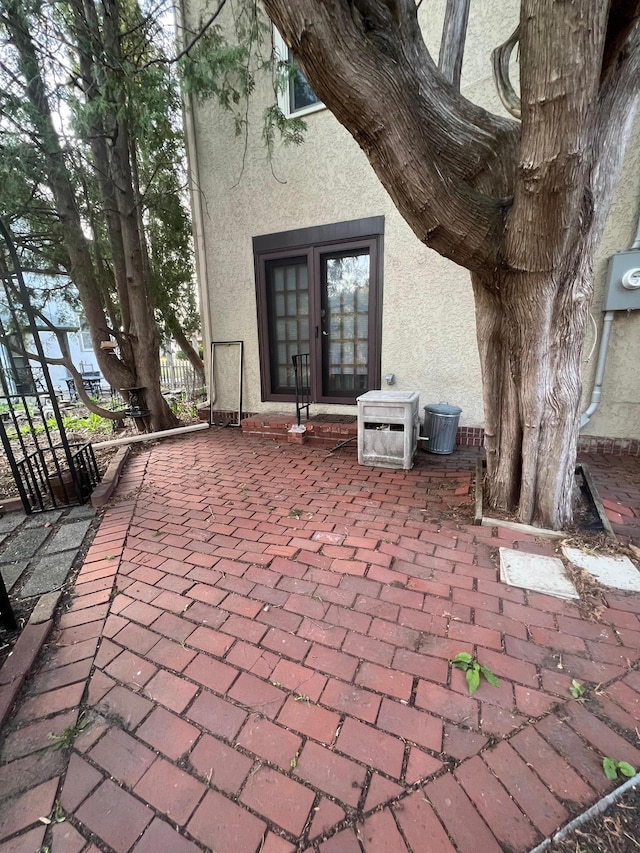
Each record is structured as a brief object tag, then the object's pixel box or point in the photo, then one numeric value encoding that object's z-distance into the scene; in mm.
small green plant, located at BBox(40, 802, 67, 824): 978
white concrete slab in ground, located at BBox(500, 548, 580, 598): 1781
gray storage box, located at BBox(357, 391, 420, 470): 3344
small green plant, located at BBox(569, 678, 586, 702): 1258
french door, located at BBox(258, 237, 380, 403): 4473
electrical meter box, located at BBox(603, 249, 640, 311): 3293
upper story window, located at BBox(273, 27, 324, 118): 4348
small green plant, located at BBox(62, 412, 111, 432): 6479
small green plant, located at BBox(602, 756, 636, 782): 1028
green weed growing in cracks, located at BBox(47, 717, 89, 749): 1172
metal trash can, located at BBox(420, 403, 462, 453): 3758
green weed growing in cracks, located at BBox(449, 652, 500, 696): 1305
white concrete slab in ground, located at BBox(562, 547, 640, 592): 1807
